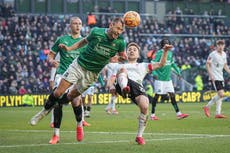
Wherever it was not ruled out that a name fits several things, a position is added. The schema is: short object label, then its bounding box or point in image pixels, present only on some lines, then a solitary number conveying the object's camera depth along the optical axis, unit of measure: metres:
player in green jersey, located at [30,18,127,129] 14.26
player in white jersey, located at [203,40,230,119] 24.53
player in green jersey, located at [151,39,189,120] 25.17
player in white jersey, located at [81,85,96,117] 26.14
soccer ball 14.60
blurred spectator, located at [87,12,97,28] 51.22
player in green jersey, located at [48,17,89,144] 15.25
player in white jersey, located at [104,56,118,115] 29.17
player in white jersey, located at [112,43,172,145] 14.77
